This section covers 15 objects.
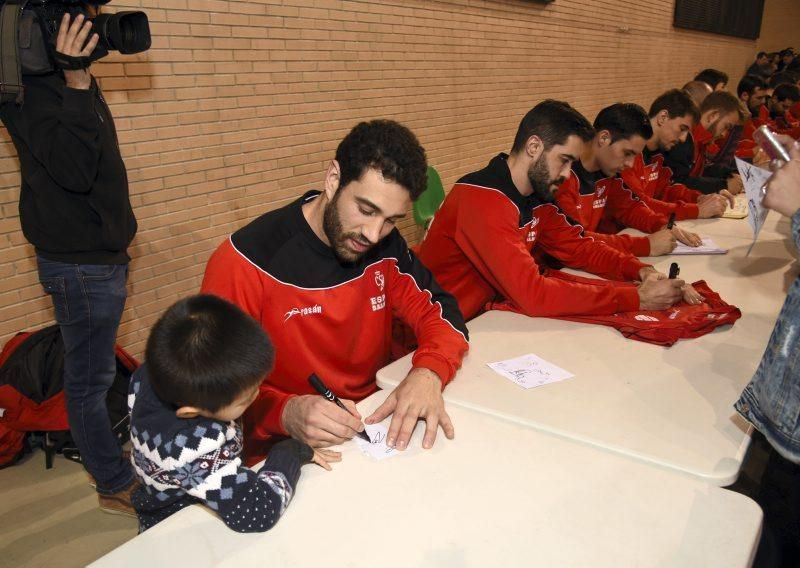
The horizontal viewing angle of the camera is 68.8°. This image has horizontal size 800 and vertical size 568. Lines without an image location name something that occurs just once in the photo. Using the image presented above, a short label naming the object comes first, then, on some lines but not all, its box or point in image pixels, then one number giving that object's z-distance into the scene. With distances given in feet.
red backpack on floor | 8.04
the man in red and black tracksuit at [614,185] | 9.09
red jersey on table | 5.89
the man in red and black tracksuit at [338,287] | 4.88
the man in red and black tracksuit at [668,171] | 11.23
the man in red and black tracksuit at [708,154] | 13.82
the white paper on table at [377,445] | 4.13
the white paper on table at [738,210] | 11.31
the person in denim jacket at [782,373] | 3.58
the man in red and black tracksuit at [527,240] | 6.48
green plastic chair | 13.33
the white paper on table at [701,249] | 8.93
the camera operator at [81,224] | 6.09
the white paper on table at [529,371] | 5.10
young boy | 3.40
